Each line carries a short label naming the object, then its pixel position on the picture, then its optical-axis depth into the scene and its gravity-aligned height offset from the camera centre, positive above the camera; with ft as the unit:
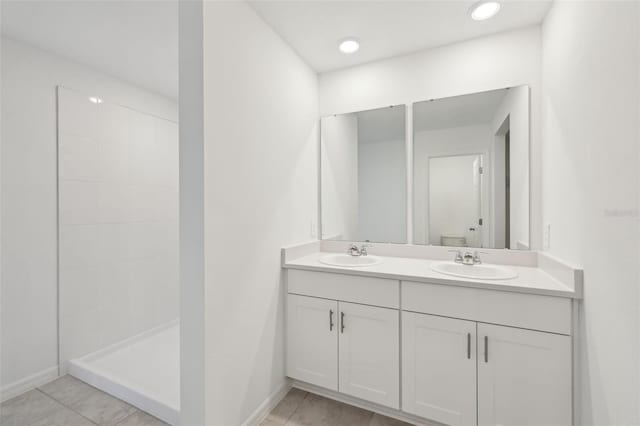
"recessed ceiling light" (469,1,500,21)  5.23 +3.90
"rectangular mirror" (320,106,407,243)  7.17 +0.99
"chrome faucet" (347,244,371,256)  7.15 -0.98
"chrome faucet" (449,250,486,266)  5.96 -0.99
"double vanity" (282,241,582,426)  4.30 -2.19
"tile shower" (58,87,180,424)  6.89 -1.08
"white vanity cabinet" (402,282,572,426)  4.25 -2.41
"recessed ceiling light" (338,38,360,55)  6.33 +3.88
